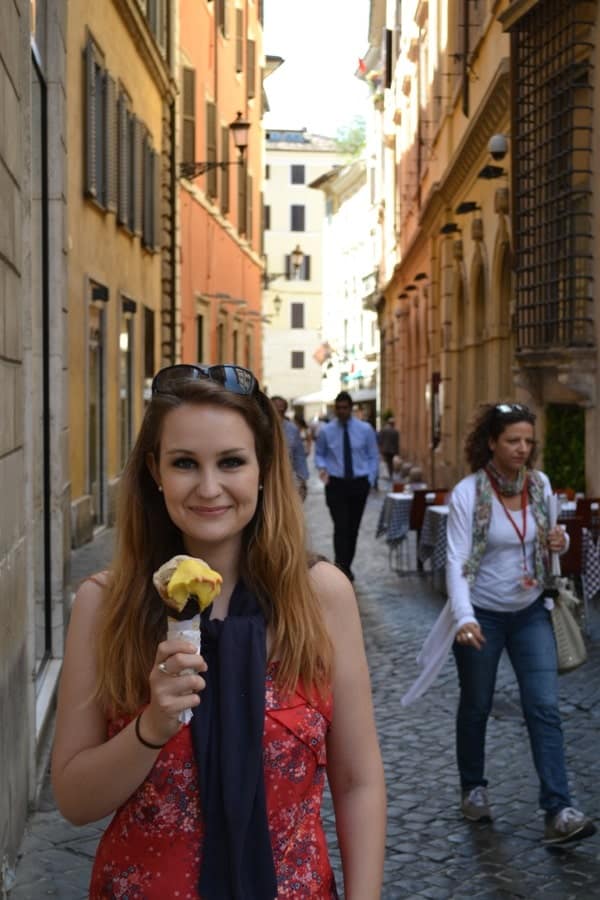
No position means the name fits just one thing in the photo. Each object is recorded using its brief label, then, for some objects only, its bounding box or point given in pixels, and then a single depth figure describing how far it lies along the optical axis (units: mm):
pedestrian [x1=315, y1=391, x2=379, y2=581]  14500
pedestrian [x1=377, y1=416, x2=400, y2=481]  33938
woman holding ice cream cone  2406
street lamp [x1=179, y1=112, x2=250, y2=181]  27938
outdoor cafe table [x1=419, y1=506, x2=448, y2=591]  13438
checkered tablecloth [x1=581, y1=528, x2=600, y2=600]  11445
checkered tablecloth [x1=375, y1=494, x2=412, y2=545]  15109
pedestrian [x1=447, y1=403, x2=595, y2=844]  6223
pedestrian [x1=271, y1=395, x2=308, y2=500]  15791
